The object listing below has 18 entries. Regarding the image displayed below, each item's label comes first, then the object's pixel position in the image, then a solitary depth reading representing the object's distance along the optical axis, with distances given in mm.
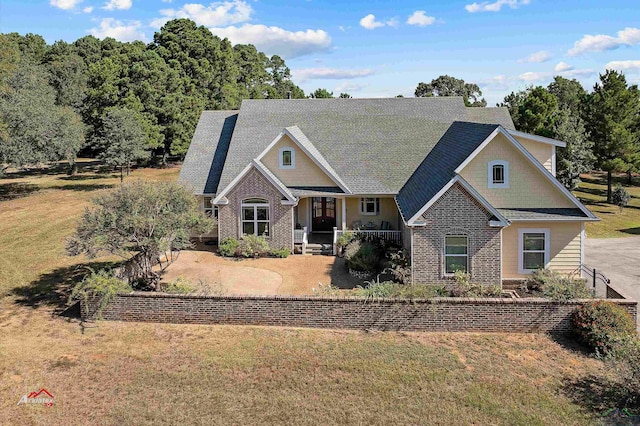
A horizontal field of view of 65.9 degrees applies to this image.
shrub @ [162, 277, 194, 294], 17734
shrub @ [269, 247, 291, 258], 24672
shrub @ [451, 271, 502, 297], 17570
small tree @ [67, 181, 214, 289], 16859
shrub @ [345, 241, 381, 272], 21273
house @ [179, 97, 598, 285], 18719
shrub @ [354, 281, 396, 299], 16250
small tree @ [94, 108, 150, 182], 43938
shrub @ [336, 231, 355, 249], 24891
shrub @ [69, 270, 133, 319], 16375
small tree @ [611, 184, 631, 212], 42250
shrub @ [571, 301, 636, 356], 14409
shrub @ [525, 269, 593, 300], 15969
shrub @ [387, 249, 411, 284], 19078
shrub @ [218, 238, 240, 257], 24797
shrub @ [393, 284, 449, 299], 16047
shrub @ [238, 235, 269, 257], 24636
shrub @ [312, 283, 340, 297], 16828
